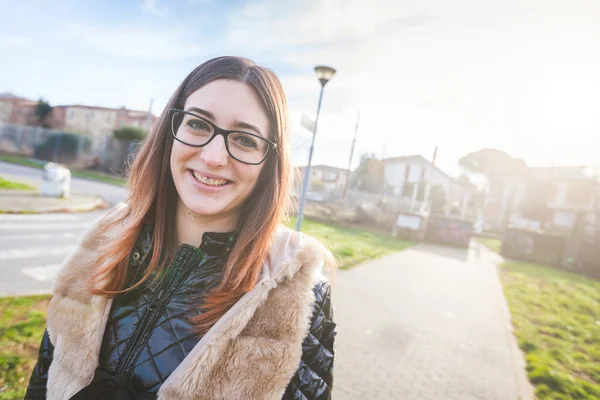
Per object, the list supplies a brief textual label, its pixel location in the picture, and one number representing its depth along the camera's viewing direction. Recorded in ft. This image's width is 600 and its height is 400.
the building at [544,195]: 107.86
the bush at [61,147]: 93.50
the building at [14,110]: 148.71
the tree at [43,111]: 130.97
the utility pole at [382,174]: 135.67
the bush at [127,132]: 95.57
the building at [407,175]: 129.70
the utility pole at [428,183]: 74.21
